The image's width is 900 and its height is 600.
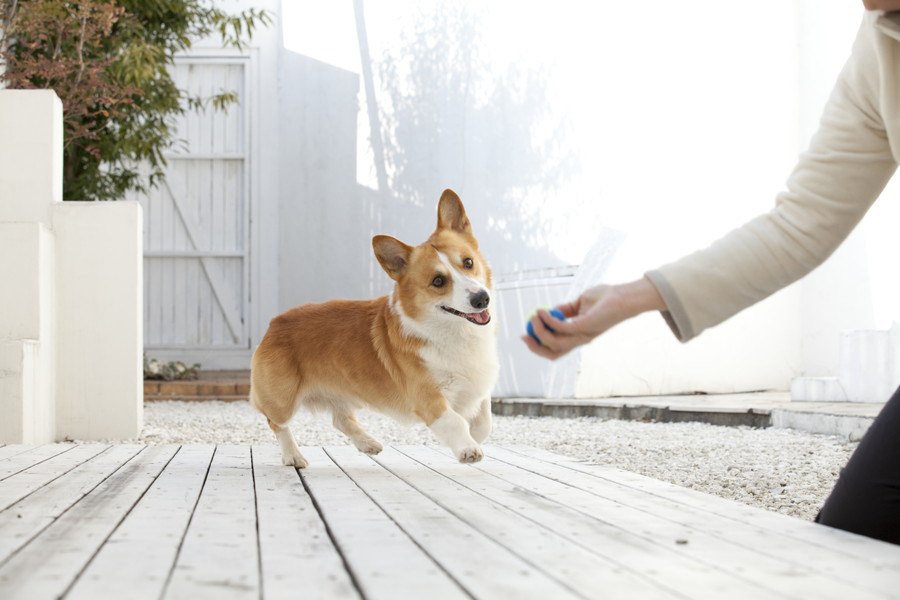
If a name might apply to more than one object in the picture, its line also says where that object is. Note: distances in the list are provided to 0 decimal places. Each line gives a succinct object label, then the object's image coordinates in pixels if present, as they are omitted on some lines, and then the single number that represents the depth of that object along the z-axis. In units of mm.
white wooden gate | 8602
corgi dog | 2662
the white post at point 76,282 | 3936
